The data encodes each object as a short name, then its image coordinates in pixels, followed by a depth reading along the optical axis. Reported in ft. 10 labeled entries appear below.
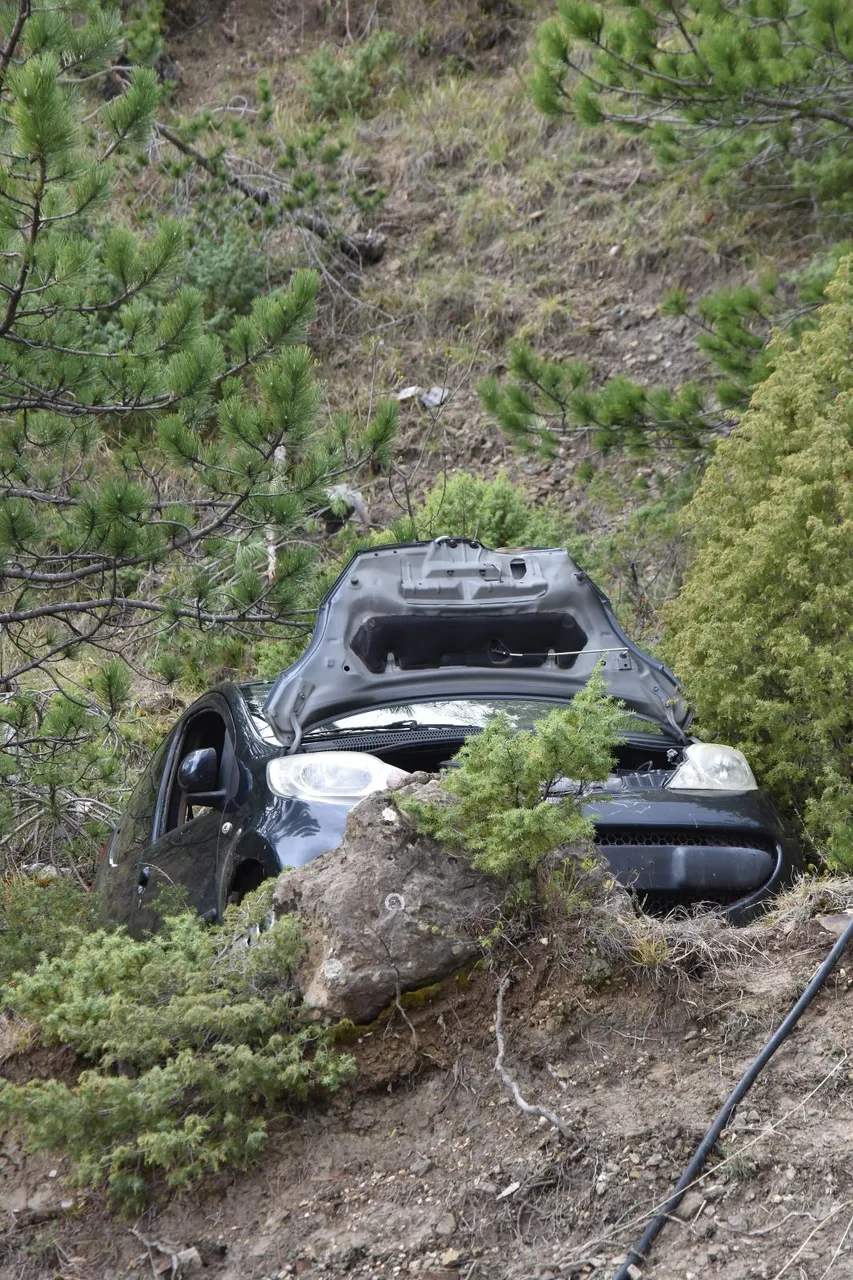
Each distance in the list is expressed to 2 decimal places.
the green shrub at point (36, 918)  35.09
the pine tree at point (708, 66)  53.06
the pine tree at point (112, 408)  34.30
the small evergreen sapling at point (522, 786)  25.30
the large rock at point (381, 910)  25.03
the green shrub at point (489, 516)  66.44
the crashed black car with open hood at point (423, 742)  29.48
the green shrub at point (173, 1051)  22.84
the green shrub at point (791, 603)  35.45
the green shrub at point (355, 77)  115.24
